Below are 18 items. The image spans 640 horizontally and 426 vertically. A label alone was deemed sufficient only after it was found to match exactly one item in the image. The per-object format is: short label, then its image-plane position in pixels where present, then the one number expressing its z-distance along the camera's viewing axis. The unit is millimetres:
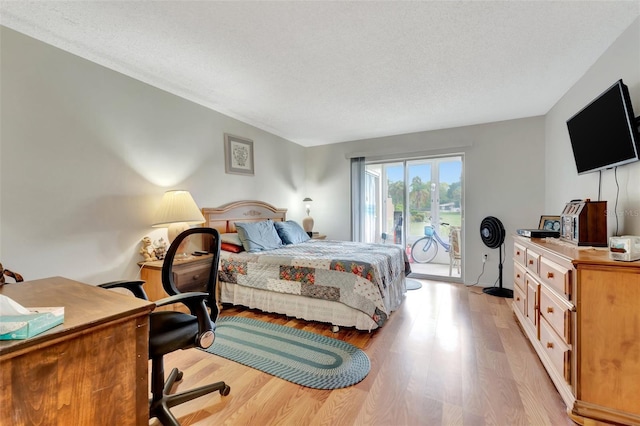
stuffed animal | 1346
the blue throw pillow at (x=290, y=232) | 3848
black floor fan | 3695
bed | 2490
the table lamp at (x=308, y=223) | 5020
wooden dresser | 1382
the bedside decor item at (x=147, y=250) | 2623
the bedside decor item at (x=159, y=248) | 2719
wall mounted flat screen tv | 1686
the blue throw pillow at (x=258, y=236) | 3277
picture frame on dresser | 2833
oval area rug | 1869
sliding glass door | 4730
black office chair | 1340
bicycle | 5191
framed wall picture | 3656
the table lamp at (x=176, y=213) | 2637
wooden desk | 744
